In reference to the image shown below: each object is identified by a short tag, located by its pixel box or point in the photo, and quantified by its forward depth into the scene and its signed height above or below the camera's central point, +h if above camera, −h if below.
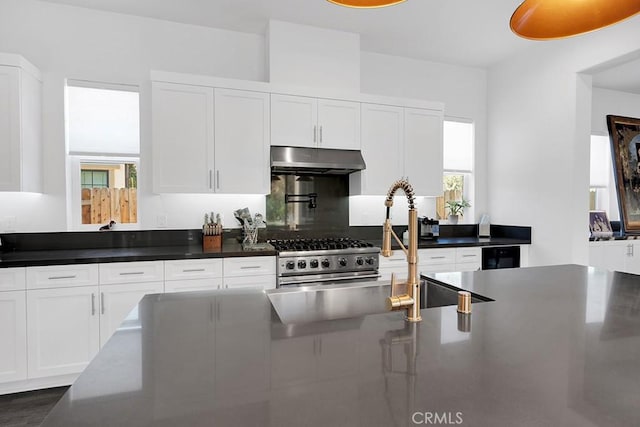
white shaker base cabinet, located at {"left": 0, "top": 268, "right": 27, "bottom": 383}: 2.46 -0.83
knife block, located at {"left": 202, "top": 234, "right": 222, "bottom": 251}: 3.20 -0.30
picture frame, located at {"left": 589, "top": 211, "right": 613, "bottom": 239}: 4.73 -0.21
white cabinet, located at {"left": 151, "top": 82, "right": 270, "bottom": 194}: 3.06 +0.64
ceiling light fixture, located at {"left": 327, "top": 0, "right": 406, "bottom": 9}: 1.29 +0.78
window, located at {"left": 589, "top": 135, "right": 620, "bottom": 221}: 5.01 +0.51
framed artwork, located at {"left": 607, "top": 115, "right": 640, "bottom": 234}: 4.64 +0.56
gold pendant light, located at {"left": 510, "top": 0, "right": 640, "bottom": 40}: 1.22 +0.72
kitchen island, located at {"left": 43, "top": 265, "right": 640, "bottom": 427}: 0.63 -0.37
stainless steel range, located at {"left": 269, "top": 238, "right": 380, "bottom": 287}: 2.98 -0.47
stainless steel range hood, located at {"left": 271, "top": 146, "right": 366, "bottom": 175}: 3.25 +0.48
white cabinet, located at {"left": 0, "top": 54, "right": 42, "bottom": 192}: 2.67 +0.68
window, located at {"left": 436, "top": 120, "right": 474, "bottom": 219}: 4.52 +0.62
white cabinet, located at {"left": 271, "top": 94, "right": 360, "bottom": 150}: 3.34 +0.86
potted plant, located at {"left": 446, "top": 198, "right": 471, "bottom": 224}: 4.46 +0.00
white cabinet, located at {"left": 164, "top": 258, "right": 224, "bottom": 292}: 2.76 -0.53
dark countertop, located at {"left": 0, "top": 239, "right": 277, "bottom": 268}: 2.50 -0.36
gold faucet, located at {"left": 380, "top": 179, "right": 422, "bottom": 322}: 1.12 -0.24
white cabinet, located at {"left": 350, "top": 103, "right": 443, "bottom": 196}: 3.64 +0.65
